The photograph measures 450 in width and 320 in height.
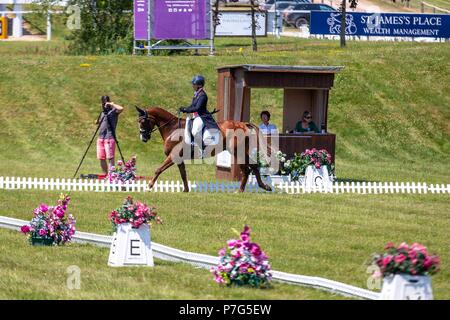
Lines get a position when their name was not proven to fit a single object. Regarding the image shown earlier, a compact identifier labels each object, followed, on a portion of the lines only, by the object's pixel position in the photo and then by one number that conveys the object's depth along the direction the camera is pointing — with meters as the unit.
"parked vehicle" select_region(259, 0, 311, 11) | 73.60
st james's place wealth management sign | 60.94
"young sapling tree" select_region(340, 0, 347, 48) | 52.44
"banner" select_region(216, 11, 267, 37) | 62.84
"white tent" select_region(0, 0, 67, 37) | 63.86
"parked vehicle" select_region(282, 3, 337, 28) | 72.50
